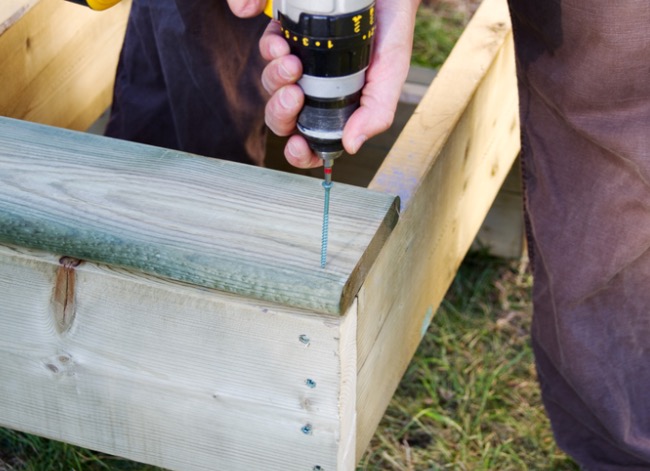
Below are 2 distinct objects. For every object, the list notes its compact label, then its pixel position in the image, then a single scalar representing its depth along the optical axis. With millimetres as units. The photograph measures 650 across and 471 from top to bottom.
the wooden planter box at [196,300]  1077
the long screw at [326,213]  1074
